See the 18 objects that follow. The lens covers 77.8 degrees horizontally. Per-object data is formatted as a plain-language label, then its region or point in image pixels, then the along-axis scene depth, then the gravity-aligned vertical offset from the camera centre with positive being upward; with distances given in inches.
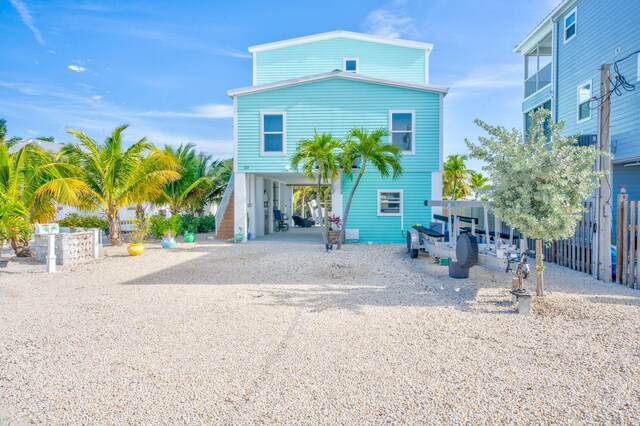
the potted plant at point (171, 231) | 554.3 -35.5
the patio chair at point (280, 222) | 839.4 -31.3
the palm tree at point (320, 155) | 497.4 +66.0
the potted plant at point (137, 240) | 473.7 -42.4
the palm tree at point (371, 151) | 482.3 +70.5
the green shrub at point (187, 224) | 734.5 -31.5
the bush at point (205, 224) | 807.1 -33.9
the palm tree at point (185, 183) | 759.7 +46.9
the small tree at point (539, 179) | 217.8 +16.2
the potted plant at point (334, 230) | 554.4 -32.7
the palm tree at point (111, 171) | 520.7 +48.1
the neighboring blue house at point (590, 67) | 498.9 +211.2
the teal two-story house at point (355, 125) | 593.9 +116.9
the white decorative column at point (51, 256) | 374.0 -46.7
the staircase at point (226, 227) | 654.5 -32.5
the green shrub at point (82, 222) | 692.1 -26.5
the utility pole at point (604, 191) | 297.7 +13.1
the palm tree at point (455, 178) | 1090.7 +84.5
